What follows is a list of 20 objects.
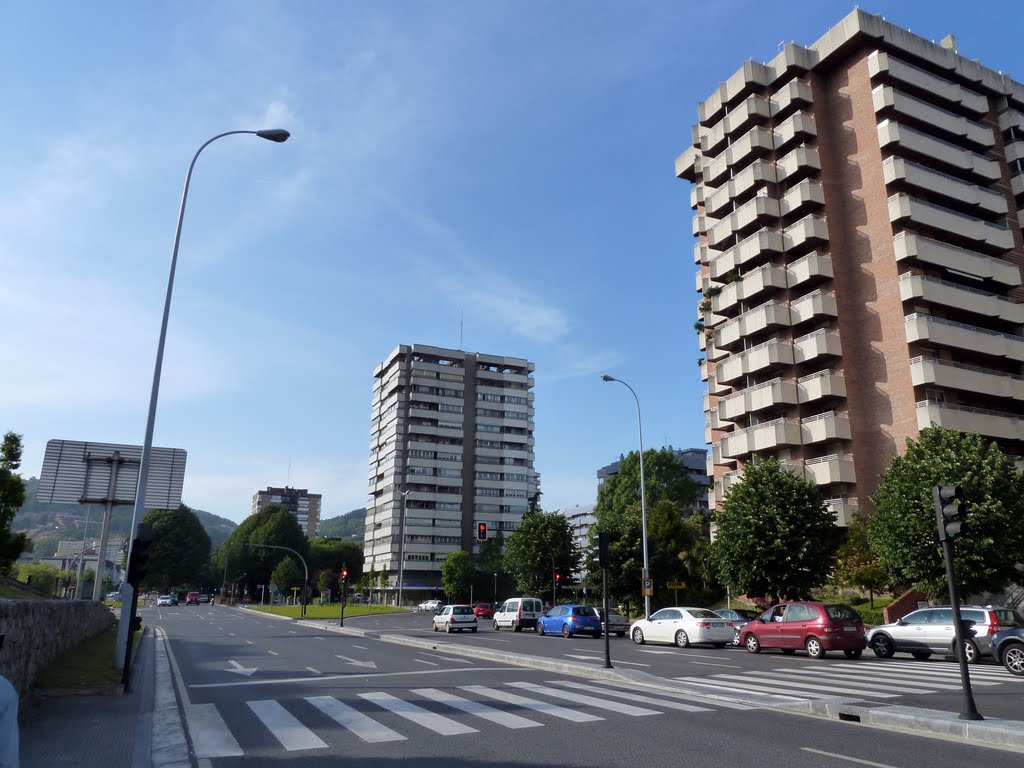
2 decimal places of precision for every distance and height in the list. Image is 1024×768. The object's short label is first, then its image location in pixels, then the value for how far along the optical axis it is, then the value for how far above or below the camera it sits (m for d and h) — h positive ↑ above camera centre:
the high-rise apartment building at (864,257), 40.12 +19.29
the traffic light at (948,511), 9.82 +0.91
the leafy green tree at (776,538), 32.41 +1.68
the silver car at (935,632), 18.14 -1.46
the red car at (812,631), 20.19 -1.57
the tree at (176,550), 104.82 +2.43
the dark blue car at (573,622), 31.77 -2.18
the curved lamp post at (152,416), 14.77 +3.43
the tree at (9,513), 31.27 +2.21
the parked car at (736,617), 25.59 -1.60
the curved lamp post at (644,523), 33.77 +2.51
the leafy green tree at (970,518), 27.28 +2.32
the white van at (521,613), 38.50 -2.21
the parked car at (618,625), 33.44 -2.38
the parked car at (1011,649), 15.88 -1.56
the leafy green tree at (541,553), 55.00 +1.49
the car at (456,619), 37.06 -2.51
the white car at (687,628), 24.55 -1.87
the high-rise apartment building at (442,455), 96.12 +16.21
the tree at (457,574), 77.44 -0.36
